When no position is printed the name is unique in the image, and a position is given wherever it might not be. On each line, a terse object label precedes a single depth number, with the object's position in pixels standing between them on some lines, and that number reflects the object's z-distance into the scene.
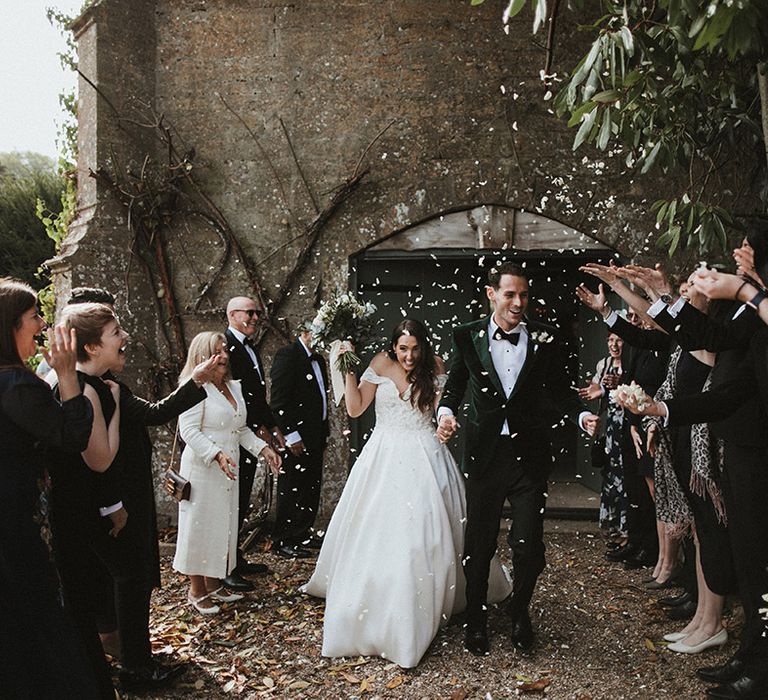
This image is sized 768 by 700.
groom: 4.05
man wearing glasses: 5.57
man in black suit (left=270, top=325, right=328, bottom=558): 6.06
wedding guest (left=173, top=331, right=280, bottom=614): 4.56
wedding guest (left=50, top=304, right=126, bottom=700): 3.12
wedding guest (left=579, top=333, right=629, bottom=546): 6.02
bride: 3.88
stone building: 6.80
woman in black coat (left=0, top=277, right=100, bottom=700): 2.52
